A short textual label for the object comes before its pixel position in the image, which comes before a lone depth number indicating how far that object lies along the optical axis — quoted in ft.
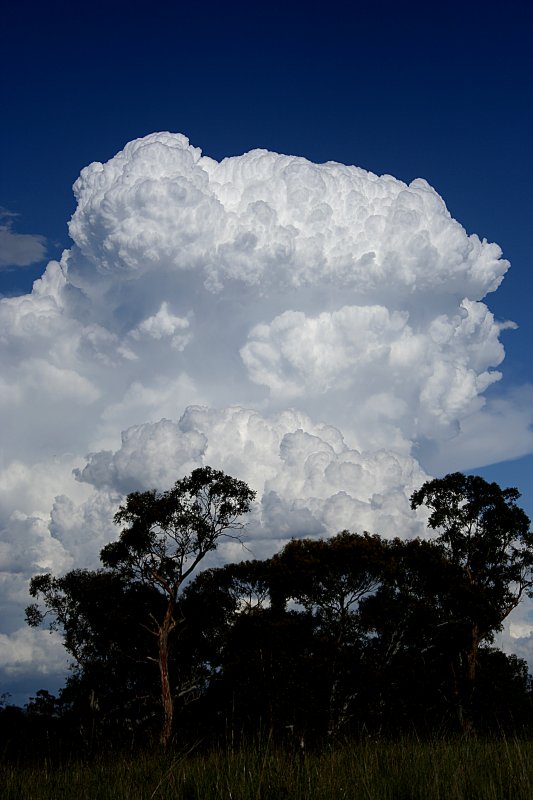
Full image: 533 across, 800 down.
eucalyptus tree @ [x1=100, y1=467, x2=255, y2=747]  112.78
